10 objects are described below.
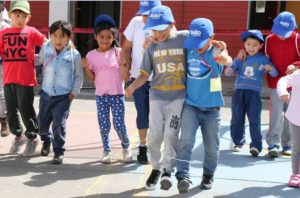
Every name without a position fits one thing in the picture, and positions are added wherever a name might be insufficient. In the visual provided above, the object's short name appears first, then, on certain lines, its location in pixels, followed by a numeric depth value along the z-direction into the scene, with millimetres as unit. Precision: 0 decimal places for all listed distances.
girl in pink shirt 5469
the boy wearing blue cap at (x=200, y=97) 4516
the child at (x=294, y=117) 4820
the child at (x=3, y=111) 6793
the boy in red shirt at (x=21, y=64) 5785
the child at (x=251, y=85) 5879
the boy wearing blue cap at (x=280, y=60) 5750
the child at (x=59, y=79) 5539
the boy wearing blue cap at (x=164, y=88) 4641
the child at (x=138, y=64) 5469
